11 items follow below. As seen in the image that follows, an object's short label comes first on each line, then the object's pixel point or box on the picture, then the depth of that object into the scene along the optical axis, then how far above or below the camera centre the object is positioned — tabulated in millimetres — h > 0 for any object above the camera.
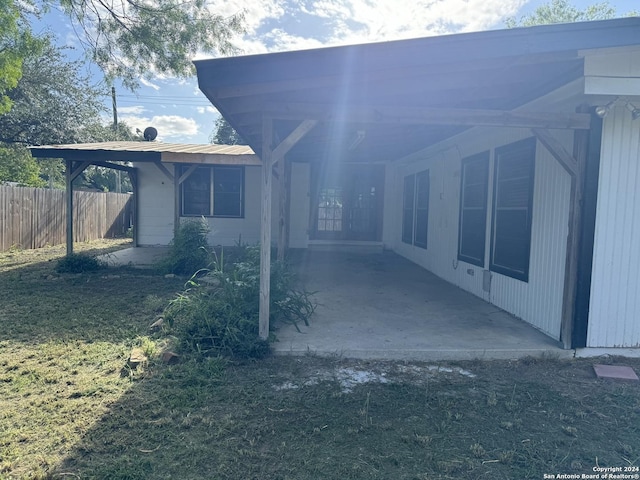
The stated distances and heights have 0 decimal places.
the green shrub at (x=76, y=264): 7160 -1050
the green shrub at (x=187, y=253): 7312 -804
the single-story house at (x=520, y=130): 3086 +834
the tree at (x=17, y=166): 14536 +1385
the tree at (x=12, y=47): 5766 +2355
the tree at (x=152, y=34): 7129 +3103
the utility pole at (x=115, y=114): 21472 +4795
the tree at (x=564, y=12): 23656 +12164
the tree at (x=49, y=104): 13078 +3283
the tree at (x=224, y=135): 31031 +5580
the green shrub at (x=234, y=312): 3639 -1025
